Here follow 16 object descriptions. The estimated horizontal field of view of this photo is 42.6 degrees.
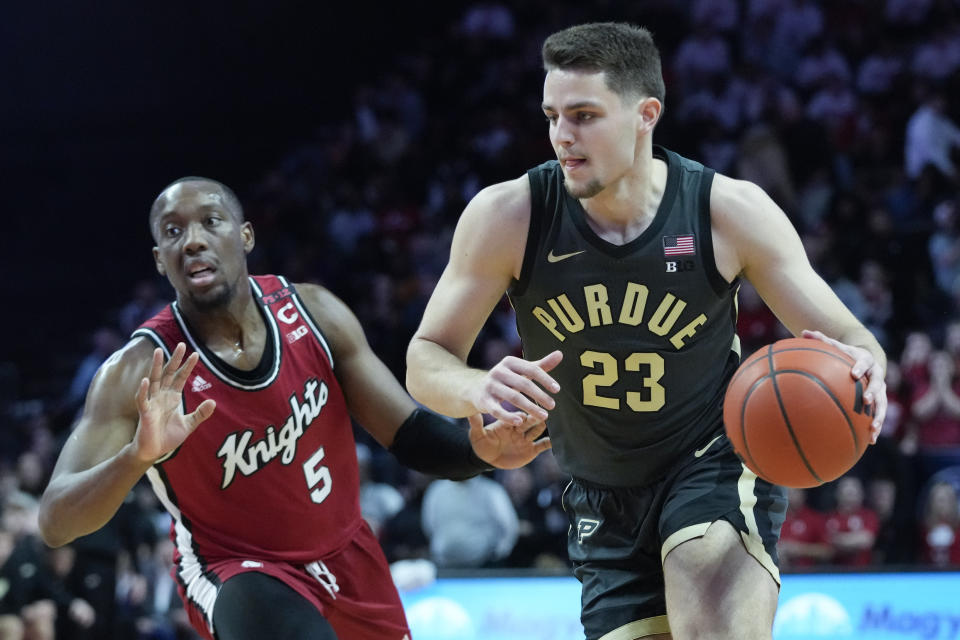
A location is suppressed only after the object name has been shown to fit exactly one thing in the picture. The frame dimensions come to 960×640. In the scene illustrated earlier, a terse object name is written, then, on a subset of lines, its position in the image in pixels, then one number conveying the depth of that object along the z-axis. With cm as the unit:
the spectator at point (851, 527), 824
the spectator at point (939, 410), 871
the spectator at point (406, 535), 900
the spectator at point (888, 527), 834
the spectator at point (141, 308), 1281
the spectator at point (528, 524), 875
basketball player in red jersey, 412
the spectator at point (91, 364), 1230
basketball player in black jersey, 372
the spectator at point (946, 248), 976
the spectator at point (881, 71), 1182
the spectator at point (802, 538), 827
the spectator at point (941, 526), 809
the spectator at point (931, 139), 1084
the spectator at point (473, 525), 890
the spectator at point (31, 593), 864
